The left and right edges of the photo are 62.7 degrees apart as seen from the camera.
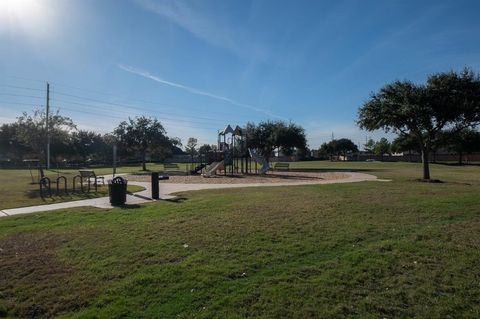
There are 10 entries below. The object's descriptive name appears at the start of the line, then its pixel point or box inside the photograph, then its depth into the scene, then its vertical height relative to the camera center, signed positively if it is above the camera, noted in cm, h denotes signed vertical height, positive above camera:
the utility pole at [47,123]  2739 +288
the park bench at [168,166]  4336 -46
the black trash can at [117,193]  1245 -96
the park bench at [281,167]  4008 -68
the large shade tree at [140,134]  4609 +331
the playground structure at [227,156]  3209 +44
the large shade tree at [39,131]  2647 +225
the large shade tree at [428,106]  1998 +274
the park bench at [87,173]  1868 -51
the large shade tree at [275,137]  4831 +291
